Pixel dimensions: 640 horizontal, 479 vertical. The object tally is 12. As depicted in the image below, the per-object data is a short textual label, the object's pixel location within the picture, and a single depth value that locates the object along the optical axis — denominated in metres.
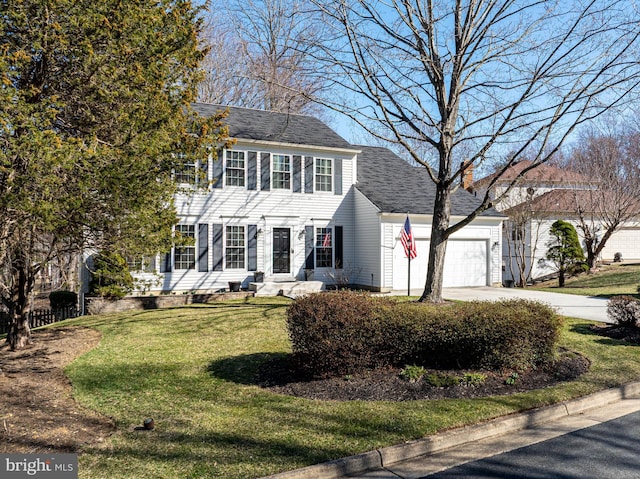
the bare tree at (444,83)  9.82
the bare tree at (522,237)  24.06
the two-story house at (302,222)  17.61
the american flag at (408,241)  14.04
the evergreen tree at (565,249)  22.92
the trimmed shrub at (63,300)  15.09
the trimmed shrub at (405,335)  6.44
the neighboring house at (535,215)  24.48
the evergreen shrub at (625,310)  10.19
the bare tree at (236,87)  25.95
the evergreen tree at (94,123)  6.00
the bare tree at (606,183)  23.48
